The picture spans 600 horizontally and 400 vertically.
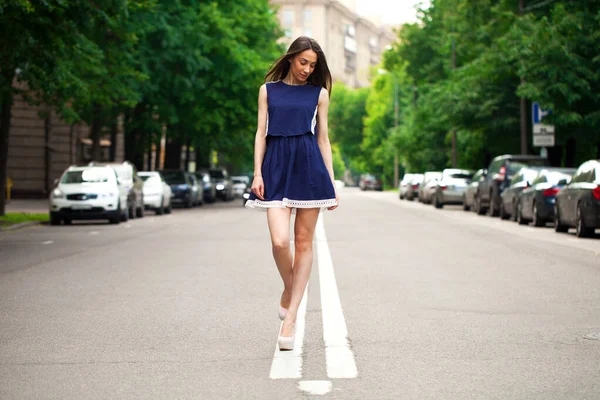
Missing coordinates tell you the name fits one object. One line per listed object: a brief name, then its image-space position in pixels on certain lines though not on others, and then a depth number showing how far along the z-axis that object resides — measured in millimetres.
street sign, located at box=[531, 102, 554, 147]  37375
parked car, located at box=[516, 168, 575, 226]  26969
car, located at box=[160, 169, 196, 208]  47125
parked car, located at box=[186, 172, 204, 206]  49412
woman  7621
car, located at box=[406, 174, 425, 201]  61750
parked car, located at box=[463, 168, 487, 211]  38594
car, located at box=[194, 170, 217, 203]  56312
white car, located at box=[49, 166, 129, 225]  30078
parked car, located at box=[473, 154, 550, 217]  34281
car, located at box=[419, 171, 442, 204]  52075
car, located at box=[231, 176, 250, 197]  71000
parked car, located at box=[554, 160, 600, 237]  21859
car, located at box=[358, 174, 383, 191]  106438
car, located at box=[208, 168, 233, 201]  63281
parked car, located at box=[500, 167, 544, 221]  30094
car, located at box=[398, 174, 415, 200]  63562
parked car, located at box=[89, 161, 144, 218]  33375
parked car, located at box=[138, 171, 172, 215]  38406
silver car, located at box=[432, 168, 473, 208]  45219
